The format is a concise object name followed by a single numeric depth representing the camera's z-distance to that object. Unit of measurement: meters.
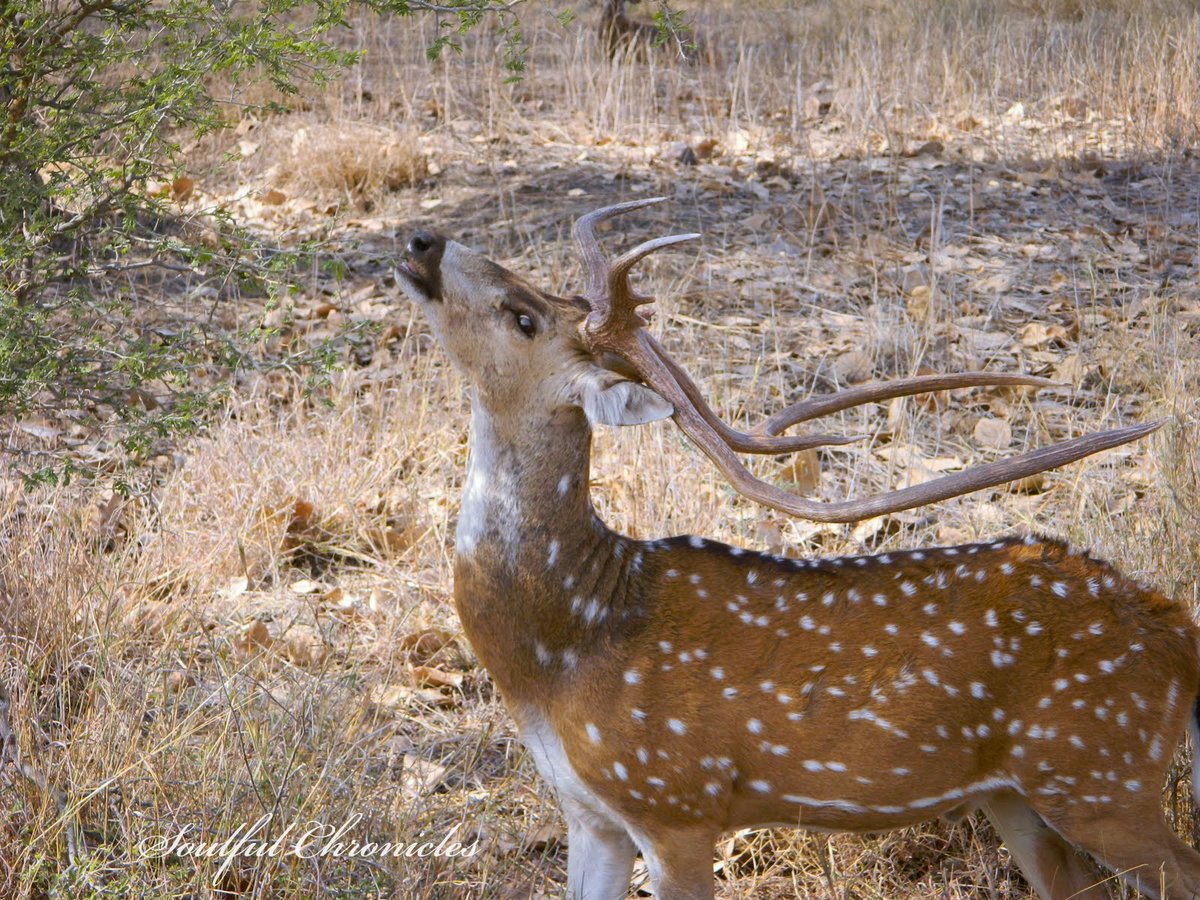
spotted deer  5.91
